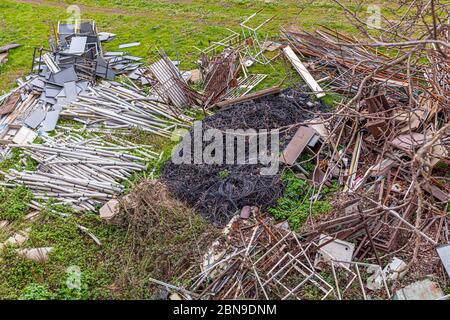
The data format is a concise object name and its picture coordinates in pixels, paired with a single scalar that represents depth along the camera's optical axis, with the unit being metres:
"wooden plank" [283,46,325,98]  10.72
